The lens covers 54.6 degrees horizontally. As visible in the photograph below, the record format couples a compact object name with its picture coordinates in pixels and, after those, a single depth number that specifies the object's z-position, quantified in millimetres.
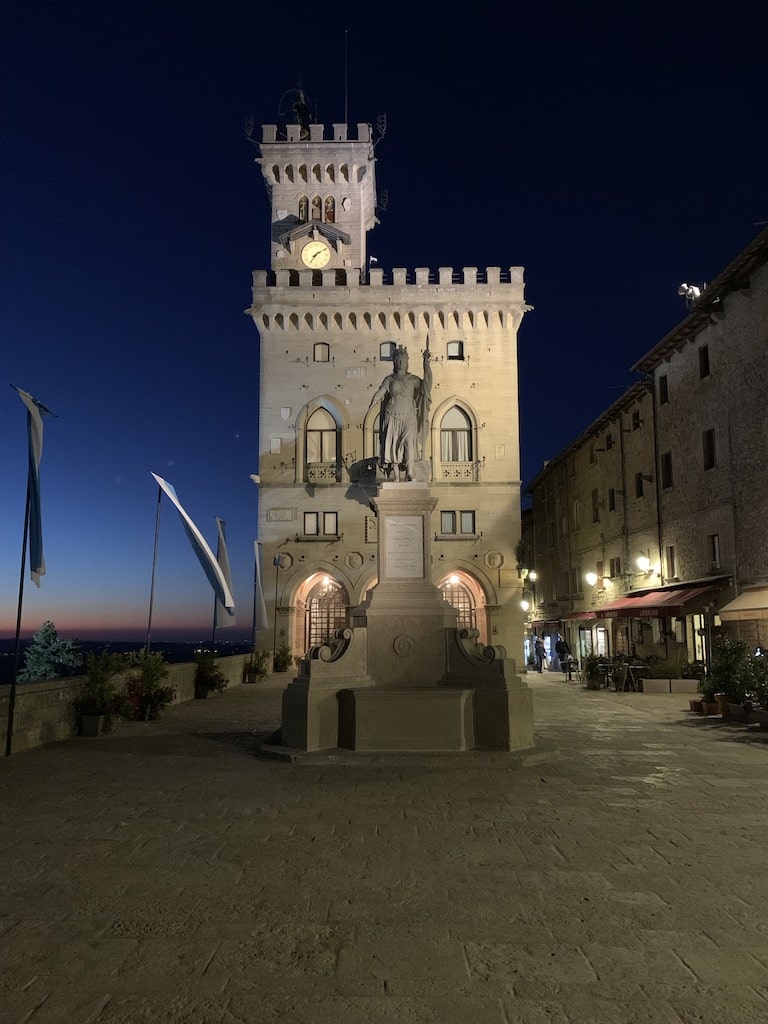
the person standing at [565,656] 27764
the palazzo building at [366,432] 33375
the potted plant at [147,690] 14812
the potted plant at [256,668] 26750
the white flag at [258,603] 29641
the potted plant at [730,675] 14109
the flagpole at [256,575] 29594
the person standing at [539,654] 34138
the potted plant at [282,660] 31309
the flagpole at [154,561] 18081
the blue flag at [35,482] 11406
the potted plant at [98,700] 12555
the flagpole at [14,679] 10430
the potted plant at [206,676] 20391
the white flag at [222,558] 22280
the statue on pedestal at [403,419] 12180
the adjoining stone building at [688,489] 21000
